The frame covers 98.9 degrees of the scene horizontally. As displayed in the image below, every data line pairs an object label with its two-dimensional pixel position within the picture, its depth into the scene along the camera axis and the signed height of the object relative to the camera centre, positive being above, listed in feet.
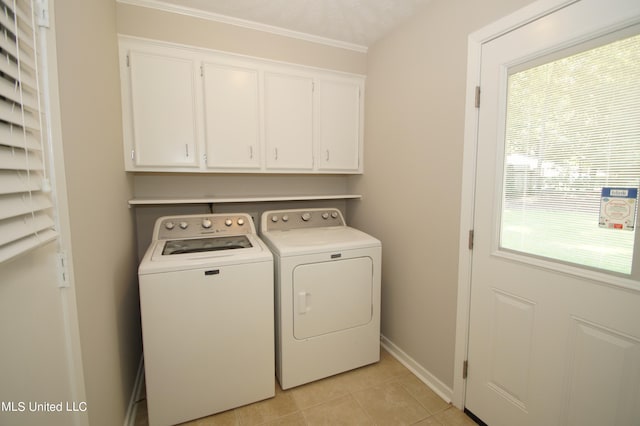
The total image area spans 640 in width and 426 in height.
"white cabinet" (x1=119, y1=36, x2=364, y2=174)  6.10 +1.89
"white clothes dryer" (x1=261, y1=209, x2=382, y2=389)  5.98 -2.63
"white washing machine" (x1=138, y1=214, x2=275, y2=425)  4.95 -2.69
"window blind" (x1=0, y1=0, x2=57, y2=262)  2.20 +0.41
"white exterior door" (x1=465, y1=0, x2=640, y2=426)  3.45 -0.86
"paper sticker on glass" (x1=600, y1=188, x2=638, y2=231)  3.34 -0.25
